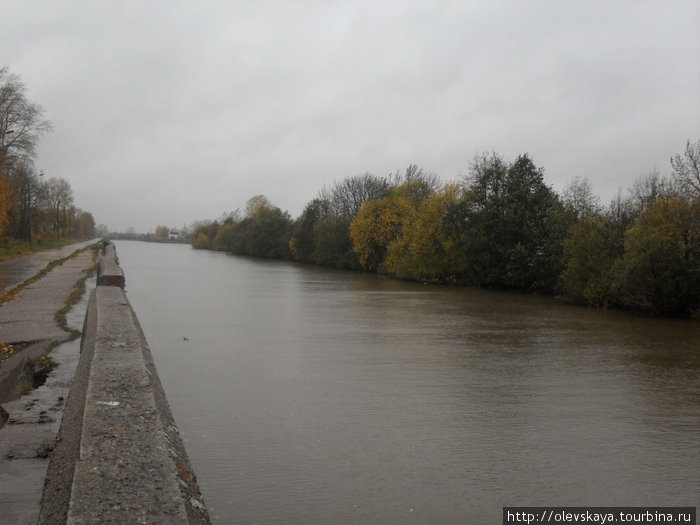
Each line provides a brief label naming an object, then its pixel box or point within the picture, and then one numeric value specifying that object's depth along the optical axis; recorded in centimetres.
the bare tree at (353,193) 7069
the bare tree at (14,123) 3709
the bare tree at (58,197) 9459
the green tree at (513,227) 3150
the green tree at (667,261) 2094
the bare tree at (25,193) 4958
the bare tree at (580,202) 2984
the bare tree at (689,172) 2592
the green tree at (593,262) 2384
